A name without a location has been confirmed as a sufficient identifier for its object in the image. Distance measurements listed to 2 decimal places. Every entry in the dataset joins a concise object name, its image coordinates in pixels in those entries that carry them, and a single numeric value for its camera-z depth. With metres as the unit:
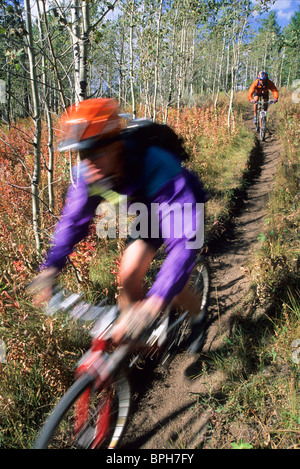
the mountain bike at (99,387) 1.68
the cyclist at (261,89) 9.14
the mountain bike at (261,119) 9.43
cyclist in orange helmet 1.79
